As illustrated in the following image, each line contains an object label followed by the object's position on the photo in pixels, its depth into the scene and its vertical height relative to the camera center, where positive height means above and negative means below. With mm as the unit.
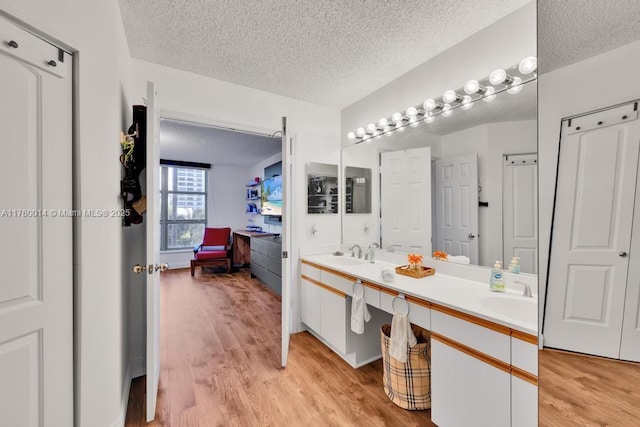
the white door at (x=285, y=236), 2115 -217
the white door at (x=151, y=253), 1604 -279
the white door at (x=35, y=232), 932 -97
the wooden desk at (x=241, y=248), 5600 -849
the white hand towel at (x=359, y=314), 1978 -788
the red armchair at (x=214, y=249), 5265 -852
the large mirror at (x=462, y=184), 1233 +182
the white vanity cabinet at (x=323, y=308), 2207 -918
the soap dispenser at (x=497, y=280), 1591 -414
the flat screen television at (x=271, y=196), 4996 +275
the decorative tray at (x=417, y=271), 1982 -468
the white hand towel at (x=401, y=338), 1613 -791
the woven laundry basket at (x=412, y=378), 1674 -1091
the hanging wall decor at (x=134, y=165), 1700 +290
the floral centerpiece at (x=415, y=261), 2078 -404
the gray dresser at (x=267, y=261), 4126 -885
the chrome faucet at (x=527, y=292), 1501 -460
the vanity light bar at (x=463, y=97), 1563 +839
